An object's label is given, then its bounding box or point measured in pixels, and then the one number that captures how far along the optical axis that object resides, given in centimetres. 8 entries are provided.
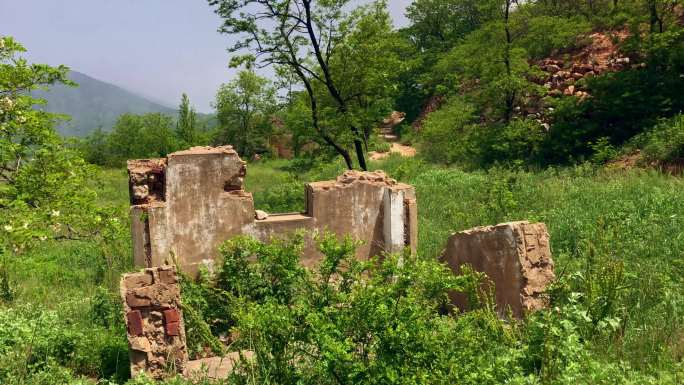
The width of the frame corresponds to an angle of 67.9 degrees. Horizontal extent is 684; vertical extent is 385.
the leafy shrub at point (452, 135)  1892
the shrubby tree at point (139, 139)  3309
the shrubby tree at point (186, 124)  3247
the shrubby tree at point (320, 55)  1447
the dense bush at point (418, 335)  410
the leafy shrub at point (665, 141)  1309
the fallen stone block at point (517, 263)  616
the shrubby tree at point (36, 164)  735
